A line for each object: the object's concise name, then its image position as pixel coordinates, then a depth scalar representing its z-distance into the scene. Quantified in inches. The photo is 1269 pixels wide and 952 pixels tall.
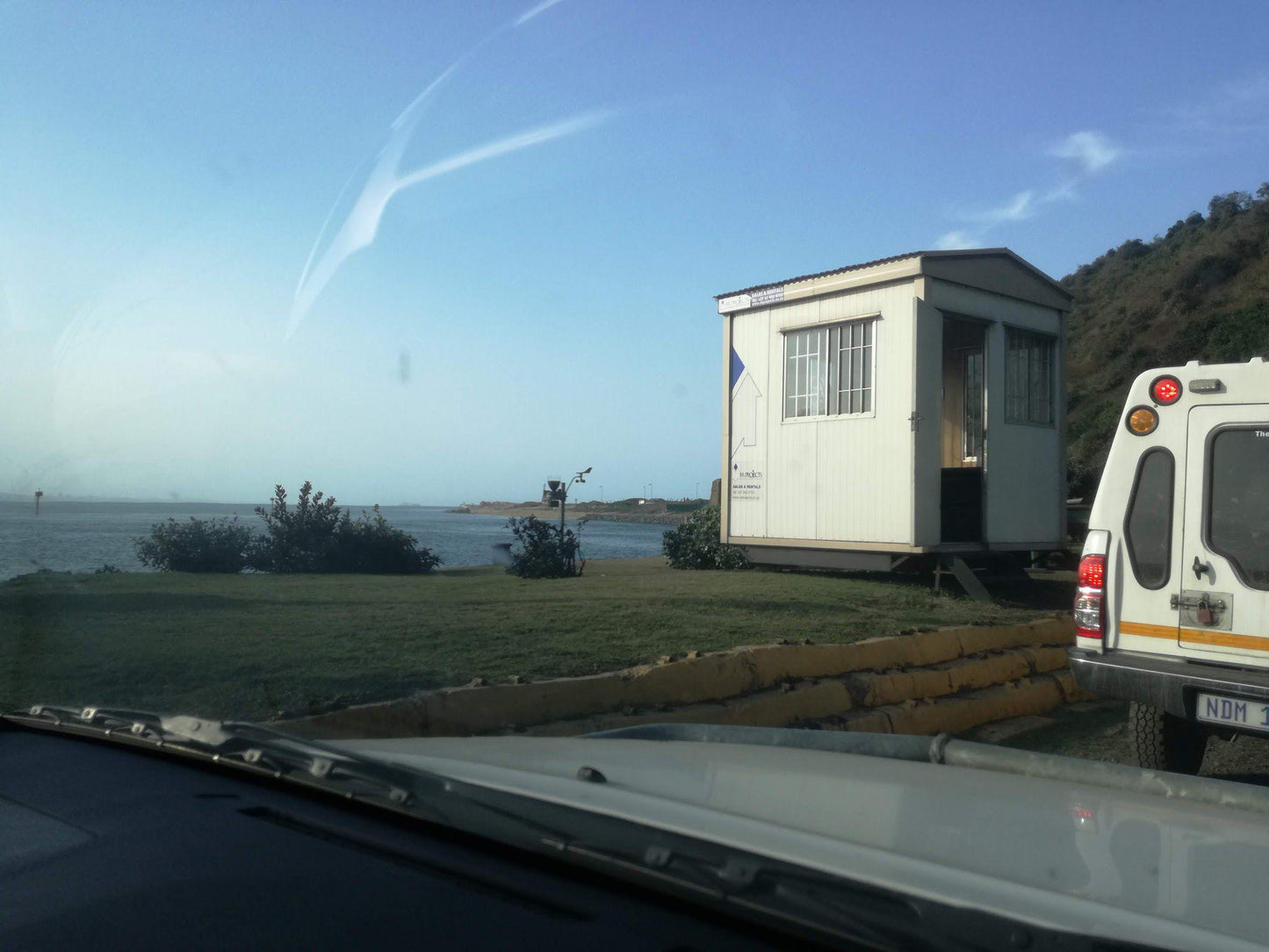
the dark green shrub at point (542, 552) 537.6
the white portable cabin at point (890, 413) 465.1
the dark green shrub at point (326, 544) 569.3
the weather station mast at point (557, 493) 582.6
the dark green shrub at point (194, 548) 549.6
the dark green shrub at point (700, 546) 593.6
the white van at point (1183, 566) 200.8
